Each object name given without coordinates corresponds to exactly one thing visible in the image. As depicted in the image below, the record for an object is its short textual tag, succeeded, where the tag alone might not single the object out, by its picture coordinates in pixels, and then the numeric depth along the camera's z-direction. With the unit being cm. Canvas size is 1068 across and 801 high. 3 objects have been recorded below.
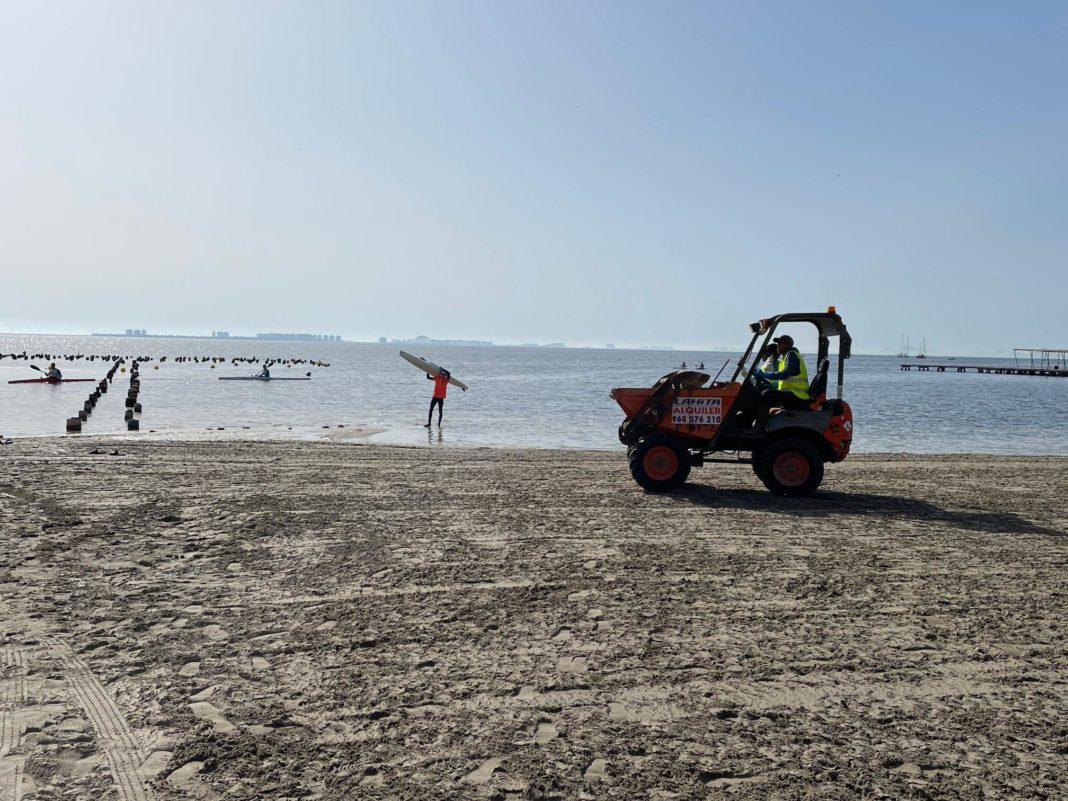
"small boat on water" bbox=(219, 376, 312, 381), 5288
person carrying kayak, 2256
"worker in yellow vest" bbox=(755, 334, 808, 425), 1017
